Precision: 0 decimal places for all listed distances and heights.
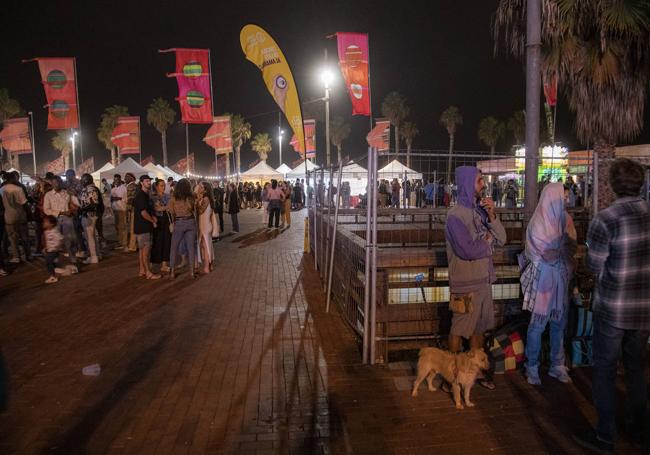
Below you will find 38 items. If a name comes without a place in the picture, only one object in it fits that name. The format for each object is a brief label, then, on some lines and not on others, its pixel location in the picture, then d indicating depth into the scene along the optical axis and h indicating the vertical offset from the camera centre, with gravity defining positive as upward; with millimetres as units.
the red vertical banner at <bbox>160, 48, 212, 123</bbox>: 18625 +4536
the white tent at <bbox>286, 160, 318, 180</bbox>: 36219 +1769
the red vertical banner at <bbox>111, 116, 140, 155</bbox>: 28891 +3835
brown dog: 3906 -1449
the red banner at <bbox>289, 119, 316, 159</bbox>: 26375 +3399
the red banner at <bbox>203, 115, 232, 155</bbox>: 29050 +3746
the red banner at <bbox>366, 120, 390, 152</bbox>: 15328 +1934
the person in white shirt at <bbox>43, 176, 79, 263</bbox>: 9578 -155
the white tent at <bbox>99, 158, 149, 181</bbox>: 24647 +1640
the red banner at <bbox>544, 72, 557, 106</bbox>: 10919 +2644
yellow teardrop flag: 10172 +2681
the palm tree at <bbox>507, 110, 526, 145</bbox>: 60497 +8461
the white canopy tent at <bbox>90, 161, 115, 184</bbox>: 35884 +1784
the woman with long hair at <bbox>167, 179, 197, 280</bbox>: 8680 -357
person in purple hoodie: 3971 -551
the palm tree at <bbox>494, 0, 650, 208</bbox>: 8922 +2776
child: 8289 -730
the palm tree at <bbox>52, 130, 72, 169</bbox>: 82931 +10587
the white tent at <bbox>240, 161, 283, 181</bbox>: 38219 +1864
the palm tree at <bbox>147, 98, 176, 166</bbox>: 66312 +11610
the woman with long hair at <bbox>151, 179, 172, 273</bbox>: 9859 -821
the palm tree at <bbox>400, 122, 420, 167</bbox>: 71000 +9183
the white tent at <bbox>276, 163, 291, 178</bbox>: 41019 +2387
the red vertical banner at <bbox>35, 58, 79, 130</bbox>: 18328 +4310
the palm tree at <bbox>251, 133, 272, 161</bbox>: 81500 +9121
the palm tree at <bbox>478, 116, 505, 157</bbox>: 64688 +8300
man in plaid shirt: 3113 -705
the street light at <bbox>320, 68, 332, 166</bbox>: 18953 +4632
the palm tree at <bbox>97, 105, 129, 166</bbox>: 70294 +11383
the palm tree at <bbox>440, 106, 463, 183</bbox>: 66188 +10157
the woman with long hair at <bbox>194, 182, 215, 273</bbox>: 9695 -487
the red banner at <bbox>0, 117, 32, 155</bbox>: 28688 +3956
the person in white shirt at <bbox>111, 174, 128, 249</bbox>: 12773 -225
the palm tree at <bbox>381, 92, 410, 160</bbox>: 67750 +12124
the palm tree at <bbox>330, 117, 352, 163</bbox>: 85438 +11515
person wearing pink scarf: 4168 -764
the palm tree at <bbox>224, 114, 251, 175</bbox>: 70250 +9924
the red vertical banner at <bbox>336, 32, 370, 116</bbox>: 16891 +4683
